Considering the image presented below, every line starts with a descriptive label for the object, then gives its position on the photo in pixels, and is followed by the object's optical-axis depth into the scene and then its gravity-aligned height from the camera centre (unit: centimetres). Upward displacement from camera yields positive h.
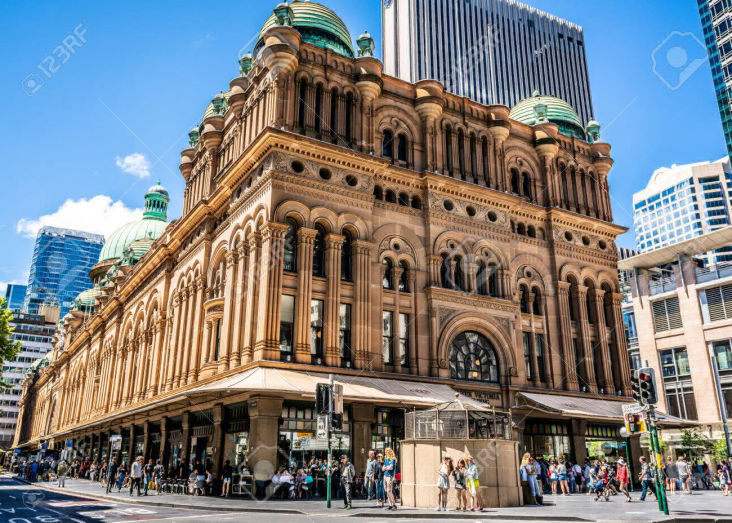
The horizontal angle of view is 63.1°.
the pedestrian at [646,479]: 2544 -62
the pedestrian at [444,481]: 1998 -56
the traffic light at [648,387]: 1866 +228
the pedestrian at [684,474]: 3347 -55
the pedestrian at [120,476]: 3395 -69
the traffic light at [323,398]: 2150 +223
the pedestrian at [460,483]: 1975 -63
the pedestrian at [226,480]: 2753 -73
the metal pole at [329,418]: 2075 +153
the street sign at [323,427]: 2102 +122
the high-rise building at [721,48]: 9662 +6725
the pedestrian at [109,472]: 3266 -45
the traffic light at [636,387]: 1911 +235
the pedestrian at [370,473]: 2442 -37
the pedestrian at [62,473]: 3959 -61
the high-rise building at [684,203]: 16625 +7318
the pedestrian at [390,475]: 2094 -39
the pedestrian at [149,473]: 3118 -52
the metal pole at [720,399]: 4389 +473
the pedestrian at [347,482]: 2156 -64
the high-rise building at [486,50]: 11588 +8056
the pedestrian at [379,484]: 2278 -76
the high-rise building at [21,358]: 15238 +2611
